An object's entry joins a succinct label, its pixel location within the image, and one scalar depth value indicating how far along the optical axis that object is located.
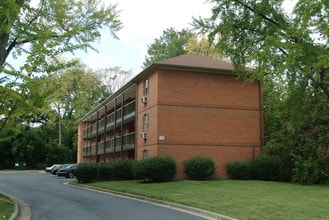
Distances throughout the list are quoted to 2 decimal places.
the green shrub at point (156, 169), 26.28
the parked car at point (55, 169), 51.02
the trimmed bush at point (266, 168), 27.86
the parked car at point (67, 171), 45.66
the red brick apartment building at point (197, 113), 29.45
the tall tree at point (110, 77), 73.51
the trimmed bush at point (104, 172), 32.06
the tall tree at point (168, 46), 66.50
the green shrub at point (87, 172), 32.00
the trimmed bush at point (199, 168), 27.66
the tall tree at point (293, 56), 16.03
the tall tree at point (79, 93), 69.88
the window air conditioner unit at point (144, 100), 32.03
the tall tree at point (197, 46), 57.03
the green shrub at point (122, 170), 31.00
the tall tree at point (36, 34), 13.88
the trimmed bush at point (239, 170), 28.55
